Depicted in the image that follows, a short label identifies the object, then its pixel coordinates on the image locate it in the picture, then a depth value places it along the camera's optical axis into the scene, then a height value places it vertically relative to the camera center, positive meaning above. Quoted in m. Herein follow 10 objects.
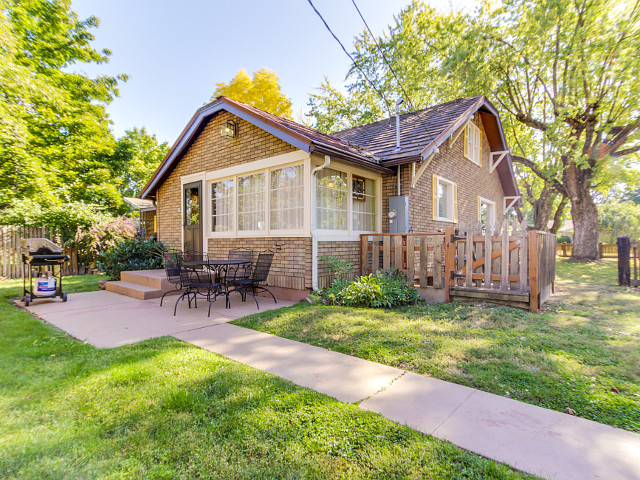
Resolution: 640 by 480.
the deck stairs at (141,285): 7.24 -1.14
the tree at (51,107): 7.25 +4.16
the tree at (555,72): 13.11 +8.30
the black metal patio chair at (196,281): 5.73 -0.81
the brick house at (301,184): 6.84 +1.51
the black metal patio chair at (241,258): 7.39 -0.48
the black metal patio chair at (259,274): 6.31 -0.71
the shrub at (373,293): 5.94 -1.04
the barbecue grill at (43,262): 6.29 -0.46
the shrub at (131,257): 9.35 -0.54
